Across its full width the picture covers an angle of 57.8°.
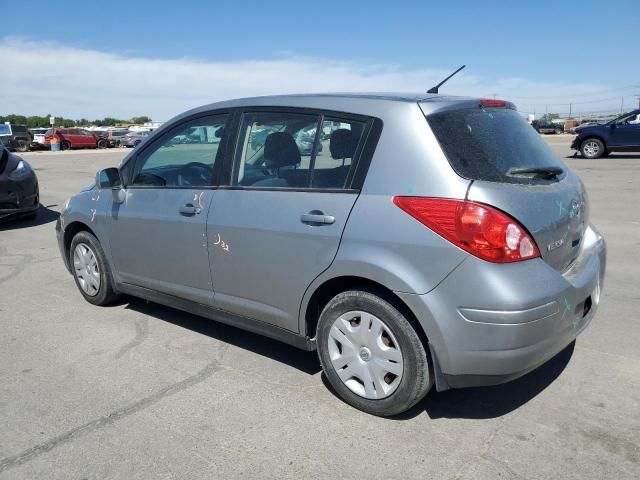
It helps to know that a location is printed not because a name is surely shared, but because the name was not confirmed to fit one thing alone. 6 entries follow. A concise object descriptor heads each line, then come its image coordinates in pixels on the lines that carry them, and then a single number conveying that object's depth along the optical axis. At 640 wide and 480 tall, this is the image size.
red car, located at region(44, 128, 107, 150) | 40.19
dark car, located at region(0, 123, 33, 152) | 36.56
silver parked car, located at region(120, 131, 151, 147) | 43.28
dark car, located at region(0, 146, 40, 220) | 8.27
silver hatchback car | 2.68
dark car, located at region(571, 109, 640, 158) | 17.69
